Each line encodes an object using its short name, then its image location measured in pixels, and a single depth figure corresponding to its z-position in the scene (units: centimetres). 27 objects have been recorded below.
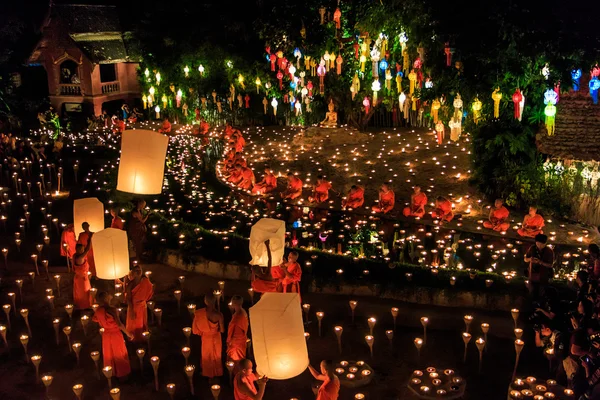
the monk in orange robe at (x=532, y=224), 1169
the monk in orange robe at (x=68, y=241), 1043
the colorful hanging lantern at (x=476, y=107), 1338
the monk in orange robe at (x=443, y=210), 1283
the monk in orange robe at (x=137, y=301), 823
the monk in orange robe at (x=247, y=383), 618
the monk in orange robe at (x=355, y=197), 1397
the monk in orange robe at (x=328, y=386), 624
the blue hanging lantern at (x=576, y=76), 1254
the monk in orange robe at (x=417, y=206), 1306
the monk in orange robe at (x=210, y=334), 743
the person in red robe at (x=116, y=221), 1077
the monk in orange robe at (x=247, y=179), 1602
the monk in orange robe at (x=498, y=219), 1227
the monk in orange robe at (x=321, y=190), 1446
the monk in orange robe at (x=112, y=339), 748
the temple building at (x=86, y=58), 2700
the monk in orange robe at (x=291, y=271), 876
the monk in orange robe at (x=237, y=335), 726
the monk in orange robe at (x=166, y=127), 2363
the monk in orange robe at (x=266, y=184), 1563
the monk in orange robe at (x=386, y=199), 1348
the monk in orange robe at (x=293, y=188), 1491
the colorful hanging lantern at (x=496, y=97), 1236
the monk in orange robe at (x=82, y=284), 942
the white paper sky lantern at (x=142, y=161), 833
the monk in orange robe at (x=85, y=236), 966
